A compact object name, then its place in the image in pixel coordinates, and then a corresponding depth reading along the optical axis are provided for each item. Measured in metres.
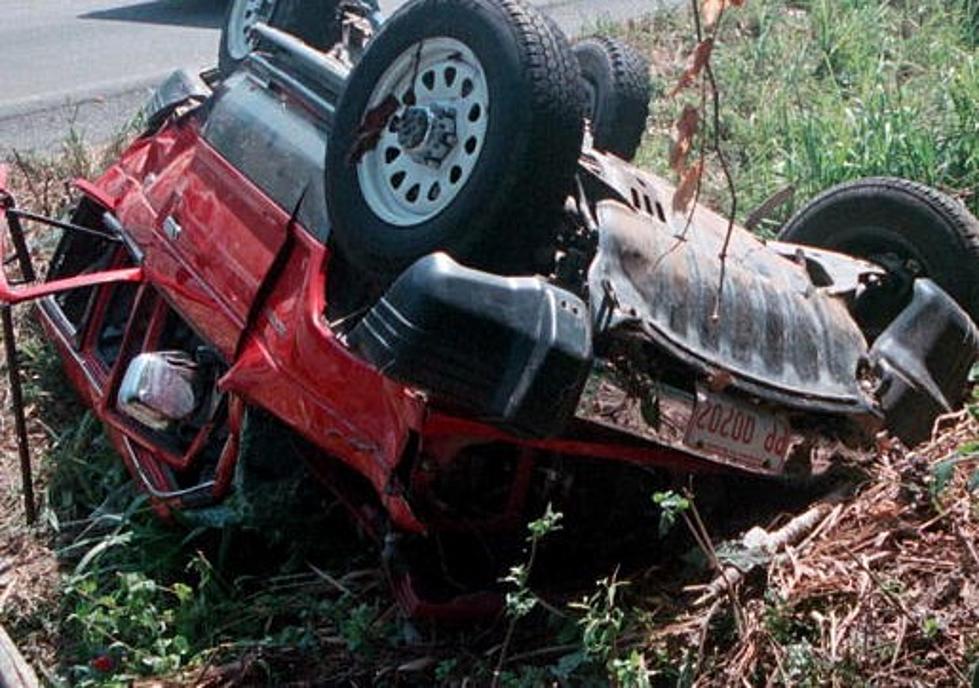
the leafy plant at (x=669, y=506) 4.33
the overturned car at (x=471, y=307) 4.38
